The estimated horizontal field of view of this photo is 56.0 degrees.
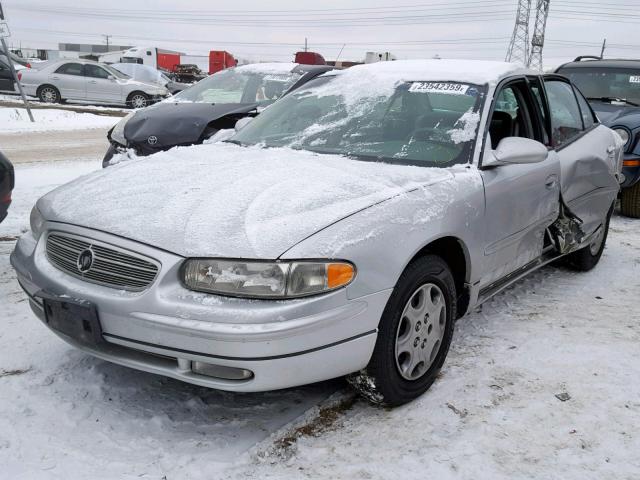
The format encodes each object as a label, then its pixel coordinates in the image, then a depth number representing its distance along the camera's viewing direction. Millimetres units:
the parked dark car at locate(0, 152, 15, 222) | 3947
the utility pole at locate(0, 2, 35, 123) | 11586
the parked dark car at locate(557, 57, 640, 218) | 6480
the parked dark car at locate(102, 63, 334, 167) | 6480
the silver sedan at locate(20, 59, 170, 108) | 18844
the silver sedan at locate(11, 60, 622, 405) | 2221
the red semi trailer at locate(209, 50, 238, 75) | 30234
